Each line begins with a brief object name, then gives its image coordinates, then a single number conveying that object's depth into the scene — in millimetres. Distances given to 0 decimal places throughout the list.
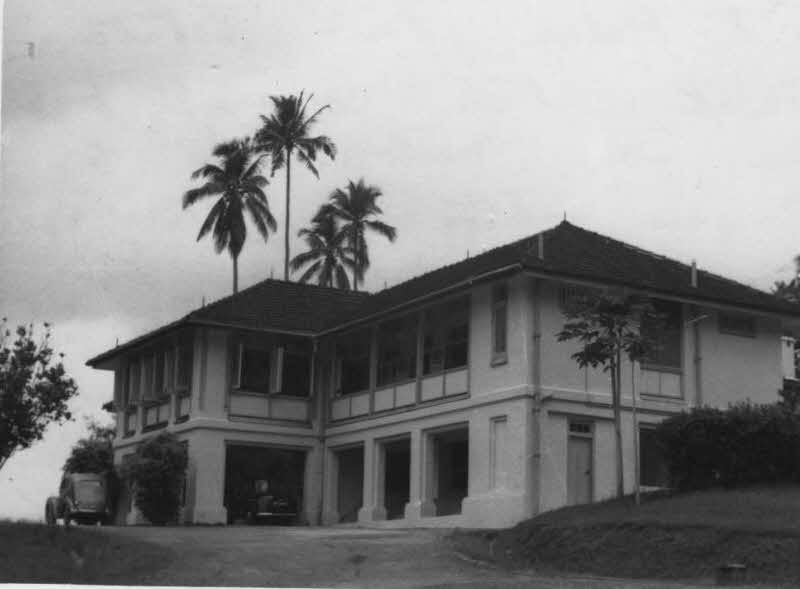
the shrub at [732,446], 27625
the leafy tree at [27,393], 24266
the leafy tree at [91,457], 42719
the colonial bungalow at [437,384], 30641
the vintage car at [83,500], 36719
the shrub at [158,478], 35688
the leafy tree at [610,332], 28031
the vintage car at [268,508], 36312
